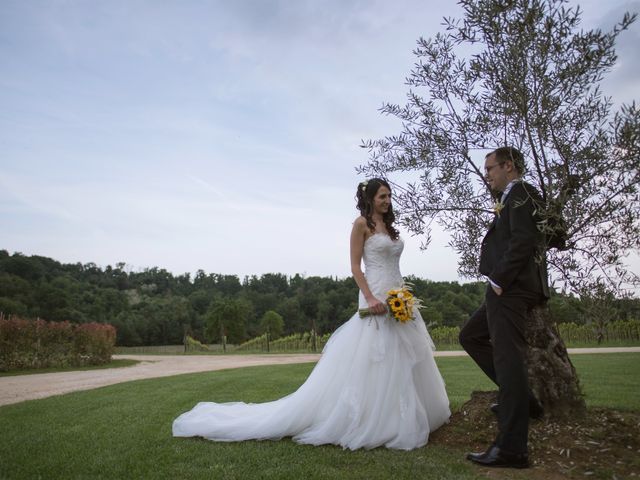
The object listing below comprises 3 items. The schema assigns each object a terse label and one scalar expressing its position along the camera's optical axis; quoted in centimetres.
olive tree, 414
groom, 415
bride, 506
